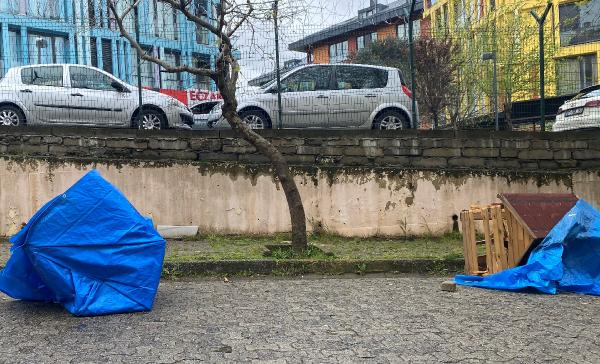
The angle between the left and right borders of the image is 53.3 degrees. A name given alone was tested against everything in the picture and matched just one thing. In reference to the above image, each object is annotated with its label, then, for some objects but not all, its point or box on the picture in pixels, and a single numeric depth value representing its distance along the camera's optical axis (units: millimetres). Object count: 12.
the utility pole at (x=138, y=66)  10273
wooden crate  6734
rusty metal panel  6562
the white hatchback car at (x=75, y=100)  10539
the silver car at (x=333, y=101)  10891
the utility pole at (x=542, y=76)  10750
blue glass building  10086
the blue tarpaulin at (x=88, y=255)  5027
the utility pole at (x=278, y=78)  9848
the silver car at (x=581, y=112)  11078
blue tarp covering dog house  6227
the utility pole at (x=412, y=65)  10611
